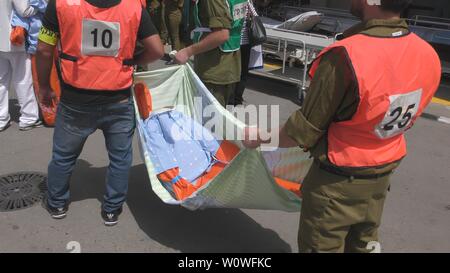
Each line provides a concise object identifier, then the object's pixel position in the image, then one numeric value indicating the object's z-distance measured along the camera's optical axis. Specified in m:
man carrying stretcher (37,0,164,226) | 2.72
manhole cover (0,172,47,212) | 3.55
